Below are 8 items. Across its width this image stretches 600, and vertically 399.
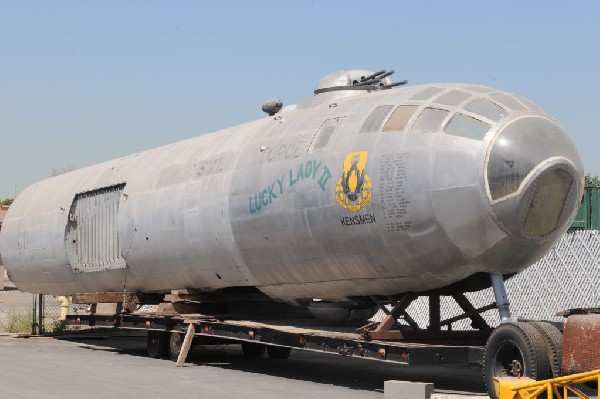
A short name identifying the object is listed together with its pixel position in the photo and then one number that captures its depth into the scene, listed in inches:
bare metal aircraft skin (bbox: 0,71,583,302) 489.1
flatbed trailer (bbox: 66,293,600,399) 441.7
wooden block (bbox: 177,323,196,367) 695.7
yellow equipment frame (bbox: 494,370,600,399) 378.9
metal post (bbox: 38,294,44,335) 1009.8
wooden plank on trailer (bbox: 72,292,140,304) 800.3
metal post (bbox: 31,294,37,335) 1027.7
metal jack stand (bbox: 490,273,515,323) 499.5
